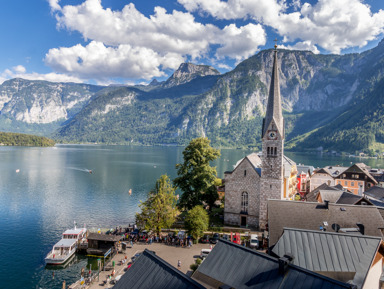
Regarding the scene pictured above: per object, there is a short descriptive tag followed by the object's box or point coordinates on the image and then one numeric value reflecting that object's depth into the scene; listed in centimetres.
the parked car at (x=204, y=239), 3821
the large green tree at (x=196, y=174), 4859
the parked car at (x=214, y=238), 3792
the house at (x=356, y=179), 7294
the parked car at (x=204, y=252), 3300
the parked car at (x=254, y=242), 3459
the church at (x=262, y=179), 4084
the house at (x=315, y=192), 5603
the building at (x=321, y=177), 7580
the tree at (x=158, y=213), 3981
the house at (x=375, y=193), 5294
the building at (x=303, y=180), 7283
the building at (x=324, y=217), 2777
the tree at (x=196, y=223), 3741
